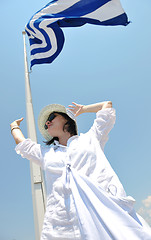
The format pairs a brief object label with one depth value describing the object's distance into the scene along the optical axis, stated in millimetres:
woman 2178
